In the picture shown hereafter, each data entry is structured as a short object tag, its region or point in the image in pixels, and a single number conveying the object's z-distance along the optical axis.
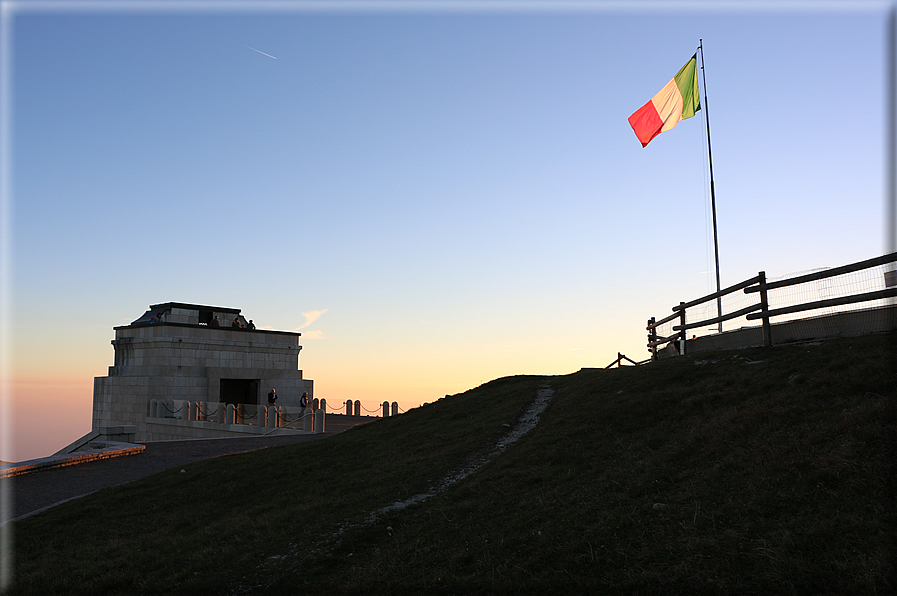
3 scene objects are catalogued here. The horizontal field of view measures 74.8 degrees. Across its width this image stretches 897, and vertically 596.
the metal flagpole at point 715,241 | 18.28
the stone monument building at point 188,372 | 32.69
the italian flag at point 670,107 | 24.39
